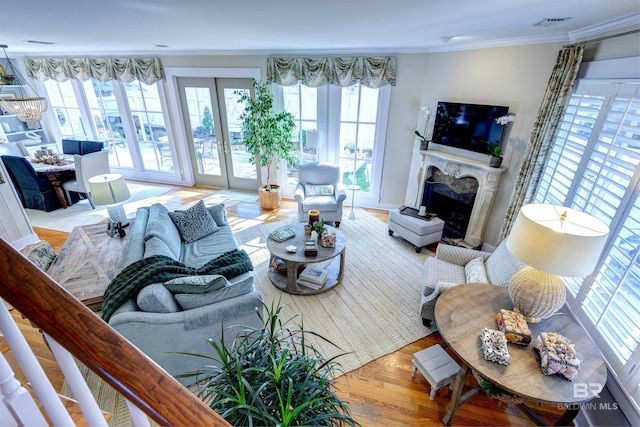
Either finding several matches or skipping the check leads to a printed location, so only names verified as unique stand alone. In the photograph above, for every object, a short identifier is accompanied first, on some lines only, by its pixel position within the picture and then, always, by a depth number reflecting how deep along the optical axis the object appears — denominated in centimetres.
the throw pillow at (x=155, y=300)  190
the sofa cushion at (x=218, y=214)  362
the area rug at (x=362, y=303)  248
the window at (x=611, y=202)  173
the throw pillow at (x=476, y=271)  256
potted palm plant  115
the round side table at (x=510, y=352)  153
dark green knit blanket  194
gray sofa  184
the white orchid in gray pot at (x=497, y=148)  326
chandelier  390
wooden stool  203
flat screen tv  344
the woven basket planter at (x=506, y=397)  172
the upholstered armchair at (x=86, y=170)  458
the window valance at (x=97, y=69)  514
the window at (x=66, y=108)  595
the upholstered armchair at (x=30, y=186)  444
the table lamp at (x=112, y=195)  278
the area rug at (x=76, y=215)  444
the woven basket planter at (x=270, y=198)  503
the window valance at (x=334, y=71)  423
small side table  451
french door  514
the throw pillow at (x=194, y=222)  329
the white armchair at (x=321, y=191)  426
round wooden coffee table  294
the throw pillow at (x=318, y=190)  455
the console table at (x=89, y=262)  229
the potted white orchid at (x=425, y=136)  421
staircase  48
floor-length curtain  262
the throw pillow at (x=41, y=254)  235
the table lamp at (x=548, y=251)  159
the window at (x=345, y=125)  461
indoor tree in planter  459
